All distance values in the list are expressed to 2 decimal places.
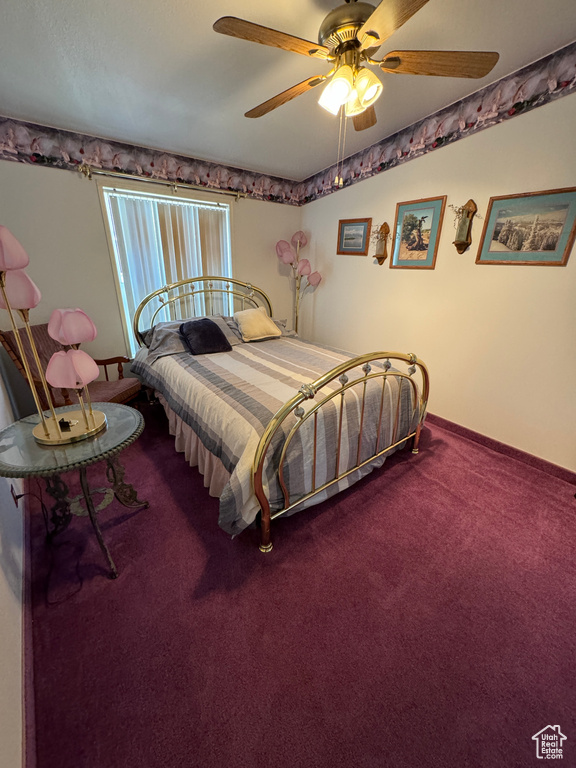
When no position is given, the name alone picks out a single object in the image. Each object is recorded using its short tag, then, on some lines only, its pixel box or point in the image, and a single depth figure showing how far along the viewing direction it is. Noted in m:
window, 2.81
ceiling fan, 1.10
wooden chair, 2.19
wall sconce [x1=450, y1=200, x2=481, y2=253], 2.21
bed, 1.45
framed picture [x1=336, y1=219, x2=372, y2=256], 3.07
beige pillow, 3.08
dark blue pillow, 2.69
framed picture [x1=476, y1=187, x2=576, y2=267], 1.84
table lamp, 0.98
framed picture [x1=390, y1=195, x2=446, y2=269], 2.47
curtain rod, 2.53
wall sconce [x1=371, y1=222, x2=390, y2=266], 2.84
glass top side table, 1.14
